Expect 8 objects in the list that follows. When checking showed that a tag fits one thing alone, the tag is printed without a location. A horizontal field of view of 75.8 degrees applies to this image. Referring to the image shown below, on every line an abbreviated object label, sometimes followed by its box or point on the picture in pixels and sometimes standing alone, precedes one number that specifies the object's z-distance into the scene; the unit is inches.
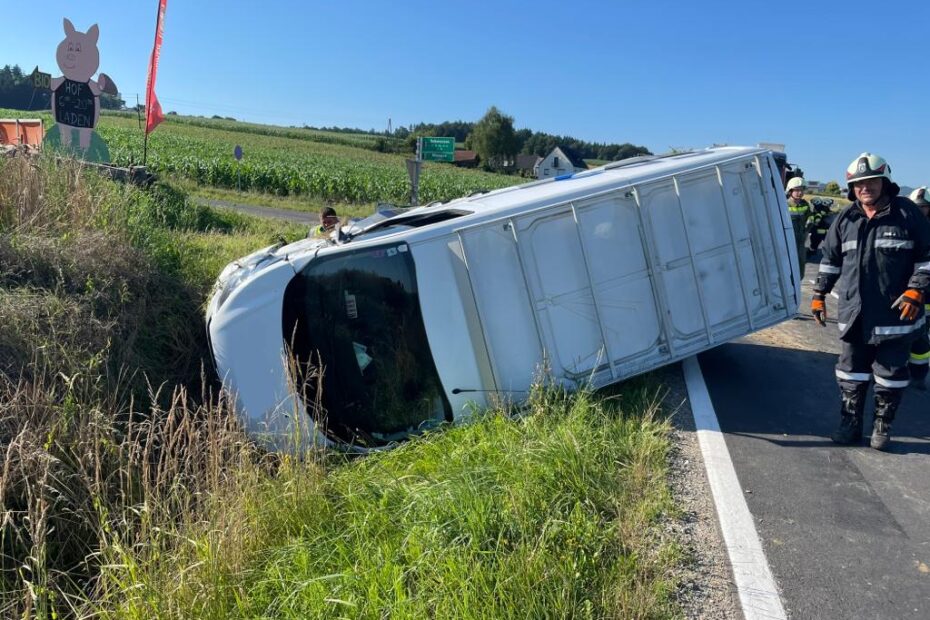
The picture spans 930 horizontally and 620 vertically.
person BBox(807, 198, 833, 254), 391.5
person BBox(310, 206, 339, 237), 320.2
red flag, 385.5
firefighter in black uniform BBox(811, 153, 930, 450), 163.8
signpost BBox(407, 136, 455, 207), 553.9
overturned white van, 179.0
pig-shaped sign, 344.2
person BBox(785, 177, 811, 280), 374.3
